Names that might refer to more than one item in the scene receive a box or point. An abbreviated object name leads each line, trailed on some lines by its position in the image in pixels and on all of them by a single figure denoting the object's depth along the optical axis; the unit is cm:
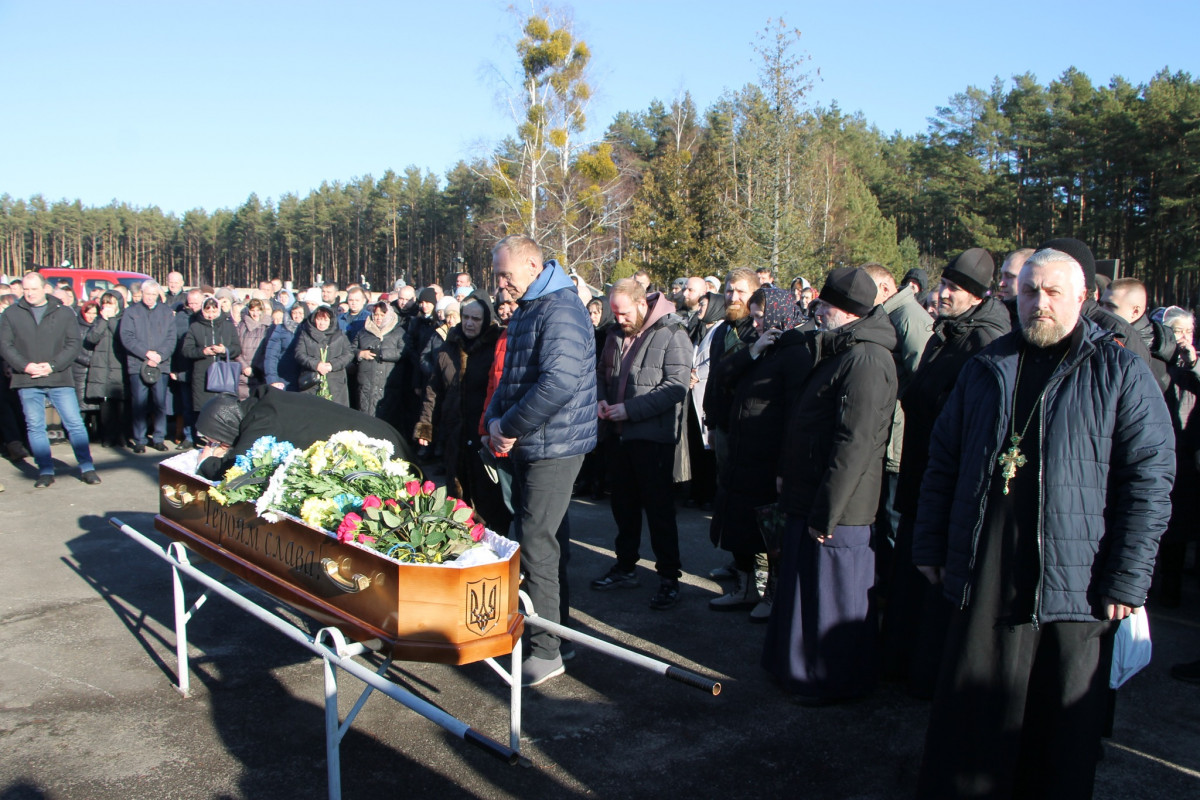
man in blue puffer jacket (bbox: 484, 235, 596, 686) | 416
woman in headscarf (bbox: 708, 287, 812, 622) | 500
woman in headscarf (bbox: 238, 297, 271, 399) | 1107
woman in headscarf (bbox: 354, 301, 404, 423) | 1009
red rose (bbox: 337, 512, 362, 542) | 342
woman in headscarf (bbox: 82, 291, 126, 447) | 1092
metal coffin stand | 249
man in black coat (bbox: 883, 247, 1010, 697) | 422
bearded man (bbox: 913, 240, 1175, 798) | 265
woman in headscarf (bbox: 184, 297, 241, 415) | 1066
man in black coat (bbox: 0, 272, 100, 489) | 847
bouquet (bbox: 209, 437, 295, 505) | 408
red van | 2164
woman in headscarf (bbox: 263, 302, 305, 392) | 948
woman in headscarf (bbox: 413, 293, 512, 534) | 561
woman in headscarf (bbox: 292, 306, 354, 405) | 927
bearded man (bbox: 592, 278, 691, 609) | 555
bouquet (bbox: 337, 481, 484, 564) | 337
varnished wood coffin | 321
